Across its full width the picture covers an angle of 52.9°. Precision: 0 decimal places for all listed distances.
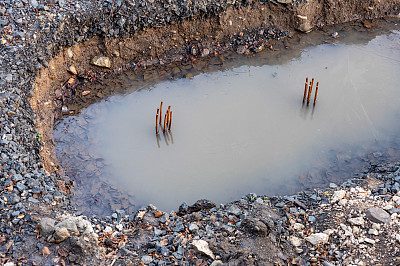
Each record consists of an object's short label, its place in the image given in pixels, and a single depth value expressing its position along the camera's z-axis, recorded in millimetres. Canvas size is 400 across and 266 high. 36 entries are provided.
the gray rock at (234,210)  5762
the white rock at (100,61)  8641
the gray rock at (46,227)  5098
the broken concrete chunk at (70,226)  5078
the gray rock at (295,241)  5398
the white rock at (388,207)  5769
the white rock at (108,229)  5619
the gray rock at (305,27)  10159
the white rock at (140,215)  5898
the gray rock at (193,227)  5486
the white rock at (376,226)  5445
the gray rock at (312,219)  5770
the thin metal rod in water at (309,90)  8130
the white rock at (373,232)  5369
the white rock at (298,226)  5625
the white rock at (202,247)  5000
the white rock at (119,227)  5727
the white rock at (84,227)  5258
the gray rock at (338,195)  6059
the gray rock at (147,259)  5030
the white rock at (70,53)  8287
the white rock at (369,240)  5281
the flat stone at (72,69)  8414
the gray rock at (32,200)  5615
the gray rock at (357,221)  5504
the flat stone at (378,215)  5520
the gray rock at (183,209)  6270
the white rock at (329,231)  5504
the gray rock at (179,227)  5551
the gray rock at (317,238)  5413
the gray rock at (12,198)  5449
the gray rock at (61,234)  4984
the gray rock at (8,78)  7008
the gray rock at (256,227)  5164
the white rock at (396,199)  5940
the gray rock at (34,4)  7922
